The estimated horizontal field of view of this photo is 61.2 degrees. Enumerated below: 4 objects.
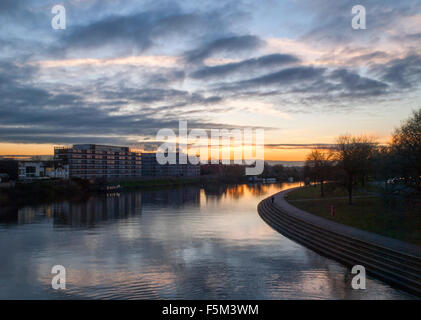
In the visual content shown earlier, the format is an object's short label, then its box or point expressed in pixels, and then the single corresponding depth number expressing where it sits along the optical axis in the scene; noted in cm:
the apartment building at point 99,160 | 12512
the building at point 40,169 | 10300
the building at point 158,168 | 17900
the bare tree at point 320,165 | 4870
